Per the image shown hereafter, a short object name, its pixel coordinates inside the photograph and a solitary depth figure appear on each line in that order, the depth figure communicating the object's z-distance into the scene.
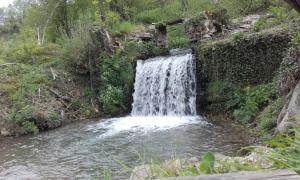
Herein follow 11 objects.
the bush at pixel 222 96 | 11.61
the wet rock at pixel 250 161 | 2.79
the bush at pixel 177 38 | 15.94
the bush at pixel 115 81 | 14.52
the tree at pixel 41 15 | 23.42
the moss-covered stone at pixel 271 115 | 8.64
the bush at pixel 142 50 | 15.65
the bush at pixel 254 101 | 10.37
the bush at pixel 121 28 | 16.62
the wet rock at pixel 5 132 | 12.28
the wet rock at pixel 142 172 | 3.73
